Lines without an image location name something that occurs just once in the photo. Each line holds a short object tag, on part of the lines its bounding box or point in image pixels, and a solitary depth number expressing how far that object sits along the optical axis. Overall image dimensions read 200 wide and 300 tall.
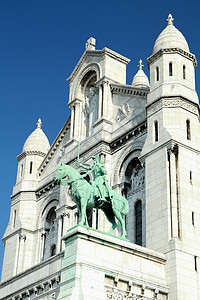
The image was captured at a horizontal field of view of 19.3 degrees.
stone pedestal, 29.34
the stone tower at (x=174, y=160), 33.25
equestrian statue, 32.41
